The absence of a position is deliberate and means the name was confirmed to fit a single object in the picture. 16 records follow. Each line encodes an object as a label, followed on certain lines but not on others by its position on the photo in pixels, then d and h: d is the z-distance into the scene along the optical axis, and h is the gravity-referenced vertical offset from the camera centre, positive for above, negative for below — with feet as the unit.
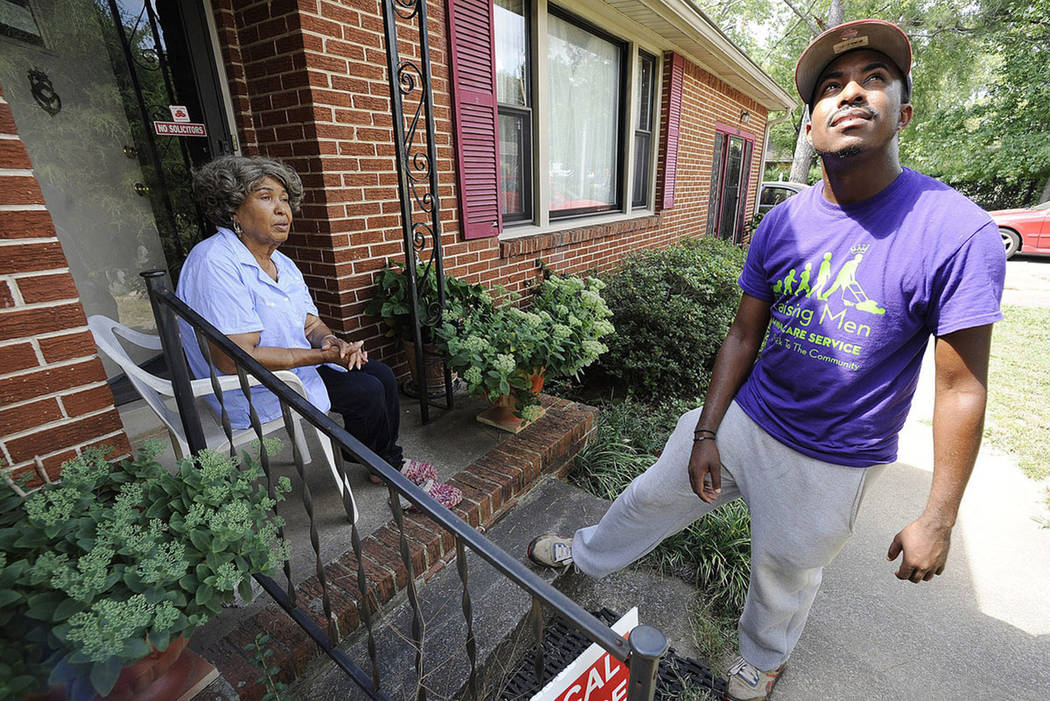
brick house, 3.81 +0.74
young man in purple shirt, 3.51 -1.45
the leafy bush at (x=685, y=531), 6.74 -5.13
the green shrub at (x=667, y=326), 11.82 -3.50
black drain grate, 5.24 -5.28
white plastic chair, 5.03 -2.07
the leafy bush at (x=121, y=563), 2.62 -2.16
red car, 30.42 -3.67
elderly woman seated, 5.45 -1.28
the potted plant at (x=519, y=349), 7.43 -2.53
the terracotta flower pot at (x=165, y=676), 3.17 -3.24
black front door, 7.18 +1.42
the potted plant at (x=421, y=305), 8.38 -2.02
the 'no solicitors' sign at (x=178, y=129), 7.52 +0.98
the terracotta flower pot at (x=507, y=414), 8.05 -3.77
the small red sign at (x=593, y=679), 3.25 -3.39
